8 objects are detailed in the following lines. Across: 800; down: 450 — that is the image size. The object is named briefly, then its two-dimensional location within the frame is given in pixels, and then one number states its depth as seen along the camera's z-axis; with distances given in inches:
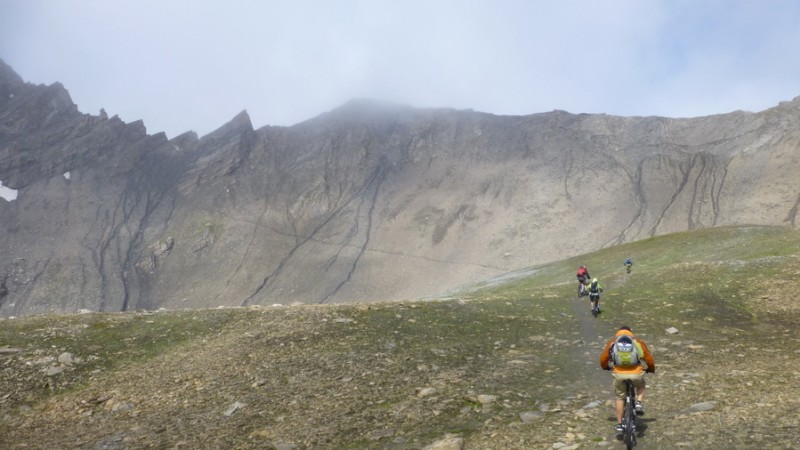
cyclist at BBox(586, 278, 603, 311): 1092.5
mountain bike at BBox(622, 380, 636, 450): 424.2
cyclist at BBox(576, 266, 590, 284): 1375.0
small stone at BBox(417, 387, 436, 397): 603.7
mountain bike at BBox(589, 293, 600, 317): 1090.1
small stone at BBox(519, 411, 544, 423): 521.0
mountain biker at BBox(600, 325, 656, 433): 460.1
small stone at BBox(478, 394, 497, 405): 576.1
